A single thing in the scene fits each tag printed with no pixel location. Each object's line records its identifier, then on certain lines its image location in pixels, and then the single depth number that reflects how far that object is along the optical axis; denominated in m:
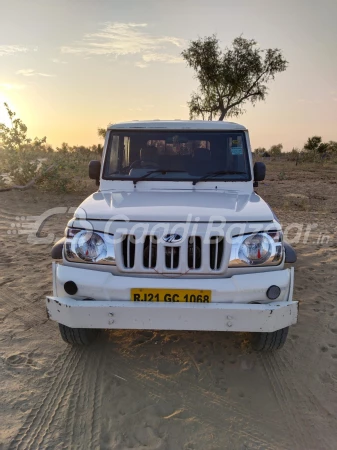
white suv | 2.74
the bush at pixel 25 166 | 11.90
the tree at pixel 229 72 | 21.58
